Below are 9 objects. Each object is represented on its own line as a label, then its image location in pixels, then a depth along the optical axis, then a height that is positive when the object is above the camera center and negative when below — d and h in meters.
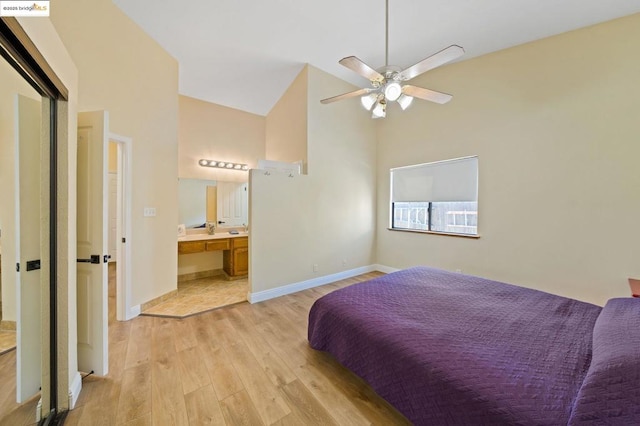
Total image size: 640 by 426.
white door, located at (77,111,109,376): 1.72 -0.10
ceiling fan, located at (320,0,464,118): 1.71 +1.10
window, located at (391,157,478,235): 3.54 +0.25
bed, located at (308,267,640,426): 0.91 -0.74
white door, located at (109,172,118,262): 4.82 -0.13
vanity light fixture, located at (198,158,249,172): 4.36 +0.89
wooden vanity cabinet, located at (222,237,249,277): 4.18 -0.86
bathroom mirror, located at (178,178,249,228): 4.24 +0.14
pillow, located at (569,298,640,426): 0.80 -0.64
